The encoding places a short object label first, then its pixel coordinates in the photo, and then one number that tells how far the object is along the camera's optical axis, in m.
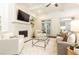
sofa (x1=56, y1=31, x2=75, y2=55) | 1.36
